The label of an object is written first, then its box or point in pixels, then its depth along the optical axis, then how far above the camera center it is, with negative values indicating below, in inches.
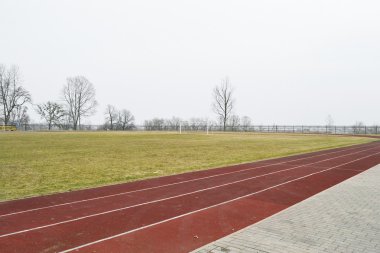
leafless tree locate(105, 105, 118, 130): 3724.9 +114.4
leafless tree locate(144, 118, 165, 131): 3535.7 +26.2
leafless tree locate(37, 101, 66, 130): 3211.1 +118.9
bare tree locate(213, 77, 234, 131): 3149.6 +241.8
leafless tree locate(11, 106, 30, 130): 2845.7 +78.8
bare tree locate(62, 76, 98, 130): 3169.3 +270.6
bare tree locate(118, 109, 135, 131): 3680.1 +72.6
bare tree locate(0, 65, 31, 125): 2674.7 +238.9
